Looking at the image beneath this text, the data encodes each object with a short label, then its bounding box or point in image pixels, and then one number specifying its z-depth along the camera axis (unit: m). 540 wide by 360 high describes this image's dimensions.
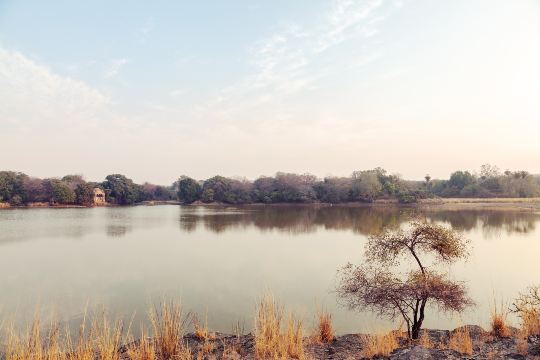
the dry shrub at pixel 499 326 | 7.11
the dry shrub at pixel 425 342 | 6.22
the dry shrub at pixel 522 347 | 5.58
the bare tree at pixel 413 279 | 6.96
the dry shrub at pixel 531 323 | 6.69
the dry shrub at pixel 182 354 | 5.12
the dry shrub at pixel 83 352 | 4.43
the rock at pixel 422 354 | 5.29
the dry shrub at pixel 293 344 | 5.85
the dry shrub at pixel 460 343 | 5.95
